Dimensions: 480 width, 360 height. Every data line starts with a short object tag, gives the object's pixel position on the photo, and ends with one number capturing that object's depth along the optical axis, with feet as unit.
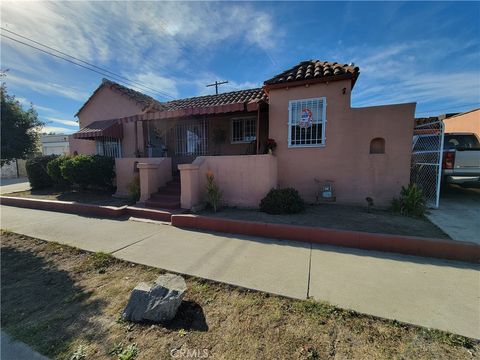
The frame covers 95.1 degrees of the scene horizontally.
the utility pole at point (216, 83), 63.83
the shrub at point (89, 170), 28.48
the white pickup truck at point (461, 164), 22.94
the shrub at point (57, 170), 32.01
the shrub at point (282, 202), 19.54
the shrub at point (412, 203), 18.97
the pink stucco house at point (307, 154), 21.13
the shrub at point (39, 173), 35.68
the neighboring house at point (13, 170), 72.69
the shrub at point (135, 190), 25.41
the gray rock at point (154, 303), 8.05
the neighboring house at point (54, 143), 106.11
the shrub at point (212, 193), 21.22
